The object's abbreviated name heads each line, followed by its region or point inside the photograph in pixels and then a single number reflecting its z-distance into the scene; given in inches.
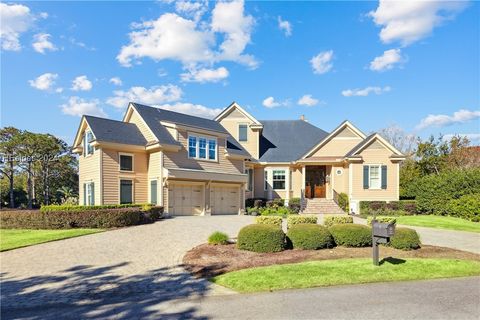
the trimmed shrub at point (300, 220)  500.7
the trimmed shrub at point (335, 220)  496.1
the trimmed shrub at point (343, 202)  1045.8
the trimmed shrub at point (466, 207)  810.3
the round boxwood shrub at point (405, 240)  408.5
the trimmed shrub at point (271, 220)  494.6
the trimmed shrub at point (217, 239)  458.6
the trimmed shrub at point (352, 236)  423.5
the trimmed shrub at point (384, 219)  494.6
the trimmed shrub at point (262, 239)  409.1
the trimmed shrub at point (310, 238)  416.2
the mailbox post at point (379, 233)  320.2
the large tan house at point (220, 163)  885.8
